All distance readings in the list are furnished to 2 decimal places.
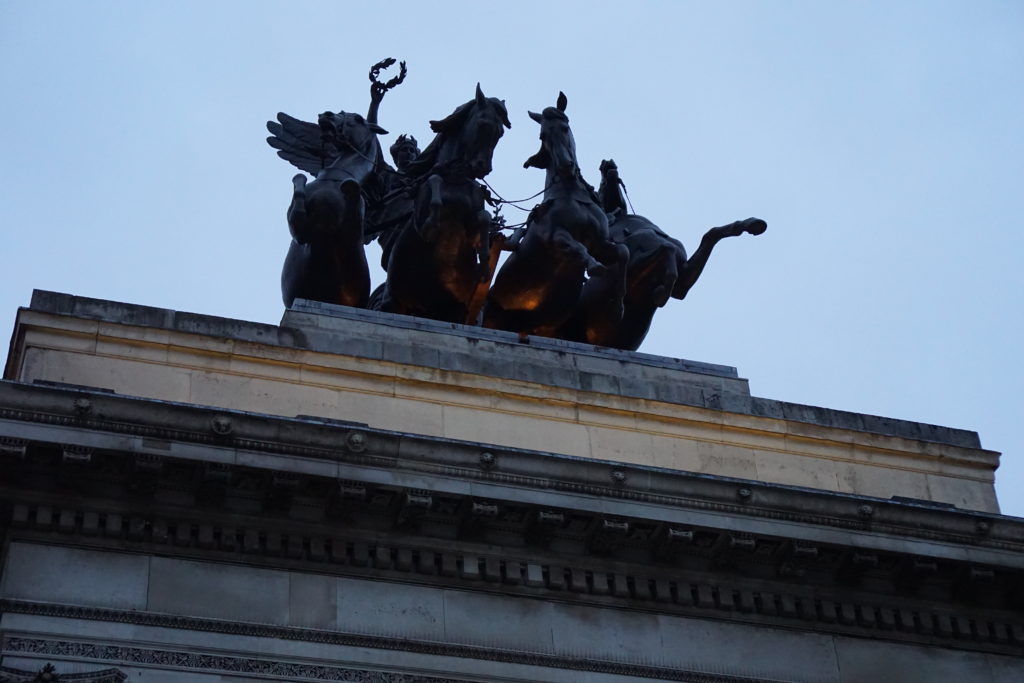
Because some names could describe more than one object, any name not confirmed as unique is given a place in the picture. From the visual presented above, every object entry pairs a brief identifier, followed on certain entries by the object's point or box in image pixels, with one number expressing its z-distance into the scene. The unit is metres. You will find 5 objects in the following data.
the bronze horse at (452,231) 25.05
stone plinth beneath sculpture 19.14
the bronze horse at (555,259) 25.83
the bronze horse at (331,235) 25.02
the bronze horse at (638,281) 26.16
